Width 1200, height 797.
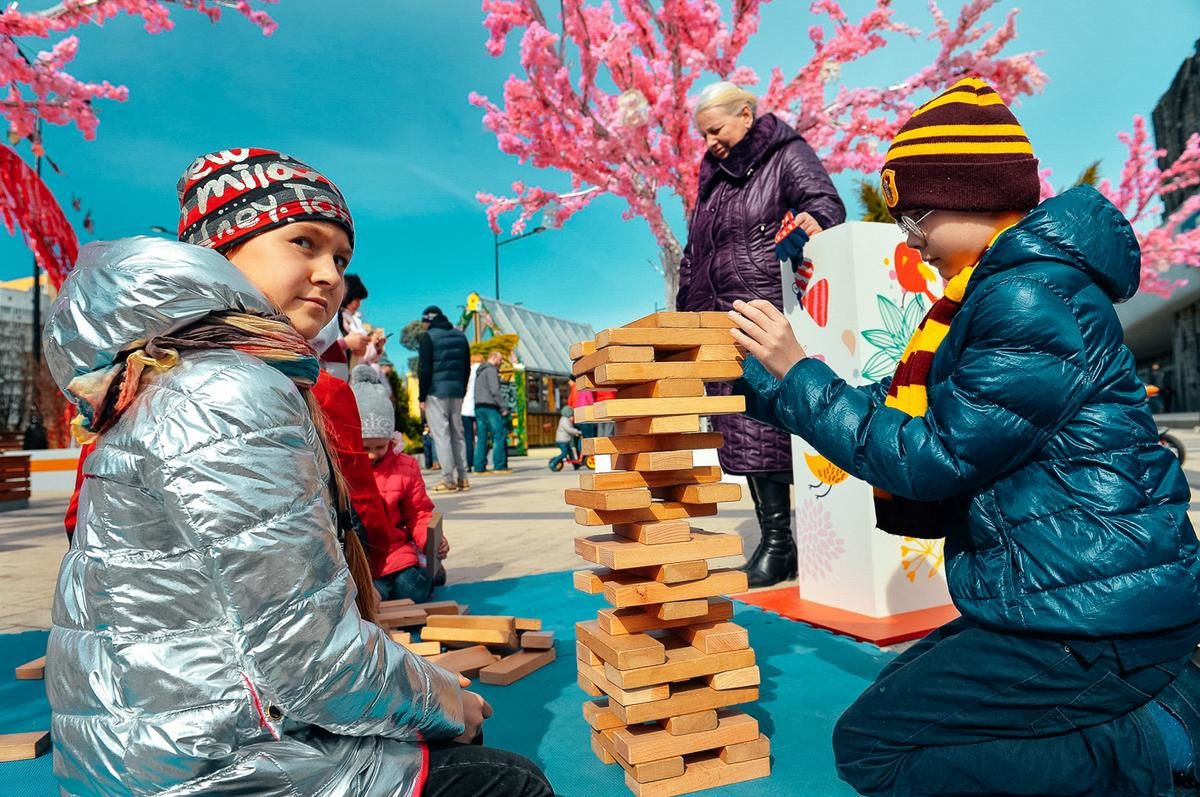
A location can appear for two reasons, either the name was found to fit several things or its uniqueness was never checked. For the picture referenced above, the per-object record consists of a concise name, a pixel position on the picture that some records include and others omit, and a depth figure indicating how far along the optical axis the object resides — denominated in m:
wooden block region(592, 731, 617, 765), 1.97
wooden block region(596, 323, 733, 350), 1.82
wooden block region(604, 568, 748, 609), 1.85
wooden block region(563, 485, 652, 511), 1.84
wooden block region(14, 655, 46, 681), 2.86
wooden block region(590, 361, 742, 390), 1.79
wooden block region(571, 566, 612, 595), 1.95
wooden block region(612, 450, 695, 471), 1.87
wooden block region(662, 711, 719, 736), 1.84
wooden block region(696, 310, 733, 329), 1.89
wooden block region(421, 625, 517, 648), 2.87
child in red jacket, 3.90
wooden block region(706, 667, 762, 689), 1.88
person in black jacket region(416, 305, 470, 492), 9.73
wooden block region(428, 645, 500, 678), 2.70
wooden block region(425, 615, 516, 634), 2.88
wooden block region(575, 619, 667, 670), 1.81
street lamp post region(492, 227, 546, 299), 24.82
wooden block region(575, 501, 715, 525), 1.93
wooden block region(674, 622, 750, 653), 1.90
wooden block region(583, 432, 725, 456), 1.93
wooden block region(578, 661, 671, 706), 1.80
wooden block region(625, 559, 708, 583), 1.85
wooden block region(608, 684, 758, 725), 1.81
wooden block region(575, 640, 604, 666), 2.02
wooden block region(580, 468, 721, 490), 1.89
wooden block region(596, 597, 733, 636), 1.92
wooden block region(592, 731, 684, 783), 1.78
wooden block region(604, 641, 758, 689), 1.80
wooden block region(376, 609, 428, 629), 3.19
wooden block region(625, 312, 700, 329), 1.85
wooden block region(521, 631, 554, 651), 2.89
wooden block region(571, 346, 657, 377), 1.81
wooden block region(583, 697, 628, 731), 1.97
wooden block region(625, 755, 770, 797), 1.79
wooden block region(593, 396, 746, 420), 1.80
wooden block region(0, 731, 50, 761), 2.12
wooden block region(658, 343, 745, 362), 1.89
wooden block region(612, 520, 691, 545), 1.87
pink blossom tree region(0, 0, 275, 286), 6.03
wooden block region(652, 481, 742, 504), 1.94
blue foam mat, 1.88
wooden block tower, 1.82
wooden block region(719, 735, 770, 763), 1.88
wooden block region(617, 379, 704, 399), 1.86
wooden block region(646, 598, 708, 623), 1.87
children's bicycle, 14.25
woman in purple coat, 3.63
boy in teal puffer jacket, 1.30
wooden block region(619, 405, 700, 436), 1.85
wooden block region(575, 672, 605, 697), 2.04
